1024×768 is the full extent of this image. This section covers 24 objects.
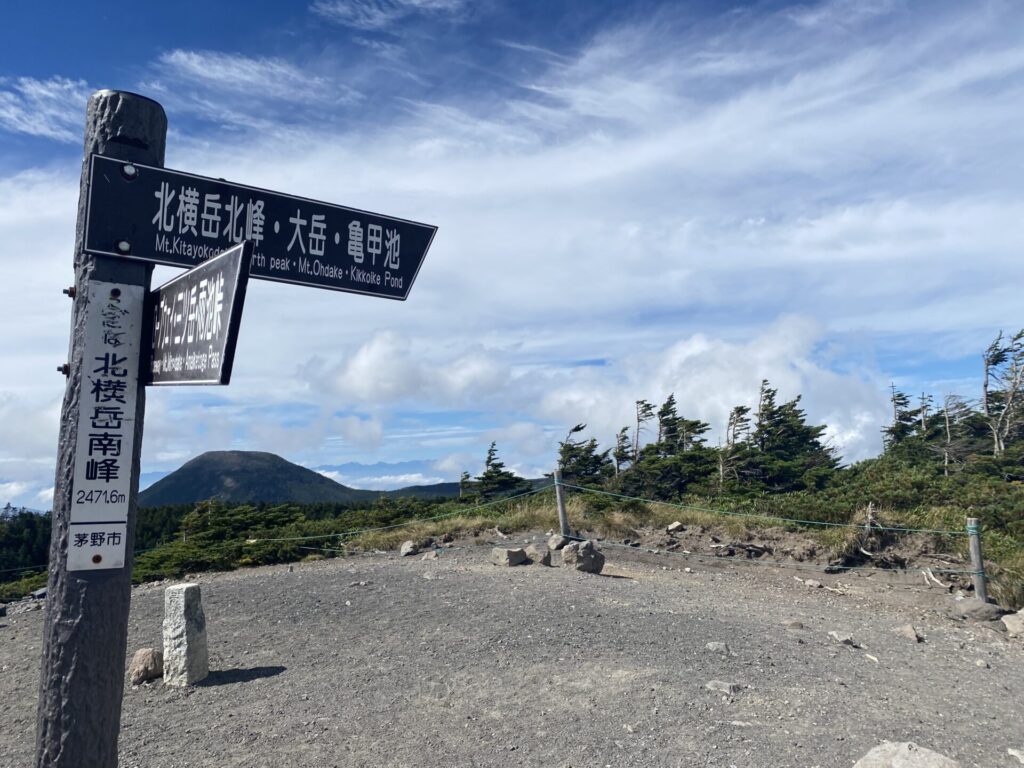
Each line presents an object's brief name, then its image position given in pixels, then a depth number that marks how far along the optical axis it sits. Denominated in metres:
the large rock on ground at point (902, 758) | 3.76
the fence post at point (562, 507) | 11.75
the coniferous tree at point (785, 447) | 22.02
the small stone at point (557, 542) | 11.24
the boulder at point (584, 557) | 9.81
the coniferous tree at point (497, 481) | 23.48
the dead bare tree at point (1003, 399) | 22.91
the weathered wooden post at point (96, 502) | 2.89
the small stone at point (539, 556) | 10.22
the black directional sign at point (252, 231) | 3.05
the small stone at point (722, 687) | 5.36
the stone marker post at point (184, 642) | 5.89
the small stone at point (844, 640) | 7.09
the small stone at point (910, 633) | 7.79
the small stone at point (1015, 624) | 8.42
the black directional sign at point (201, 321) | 2.49
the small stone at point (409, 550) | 12.12
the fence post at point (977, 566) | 9.27
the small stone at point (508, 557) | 10.24
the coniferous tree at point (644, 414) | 27.69
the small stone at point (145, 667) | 6.02
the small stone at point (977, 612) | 9.05
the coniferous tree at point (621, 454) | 27.09
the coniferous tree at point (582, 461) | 26.32
